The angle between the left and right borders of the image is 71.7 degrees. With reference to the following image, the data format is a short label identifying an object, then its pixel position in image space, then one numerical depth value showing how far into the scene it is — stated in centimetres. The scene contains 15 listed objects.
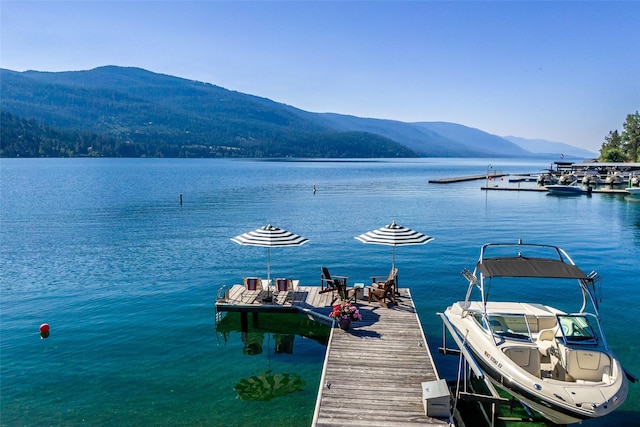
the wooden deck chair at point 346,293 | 1844
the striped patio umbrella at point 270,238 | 1866
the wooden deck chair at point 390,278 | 1897
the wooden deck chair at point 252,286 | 1930
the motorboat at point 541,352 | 1025
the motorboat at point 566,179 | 9379
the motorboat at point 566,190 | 7919
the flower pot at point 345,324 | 1562
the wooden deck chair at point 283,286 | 1938
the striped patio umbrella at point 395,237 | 1877
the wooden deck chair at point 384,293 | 1836
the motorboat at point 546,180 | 9680
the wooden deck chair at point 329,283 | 1953
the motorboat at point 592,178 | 9244
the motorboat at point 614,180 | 9331
